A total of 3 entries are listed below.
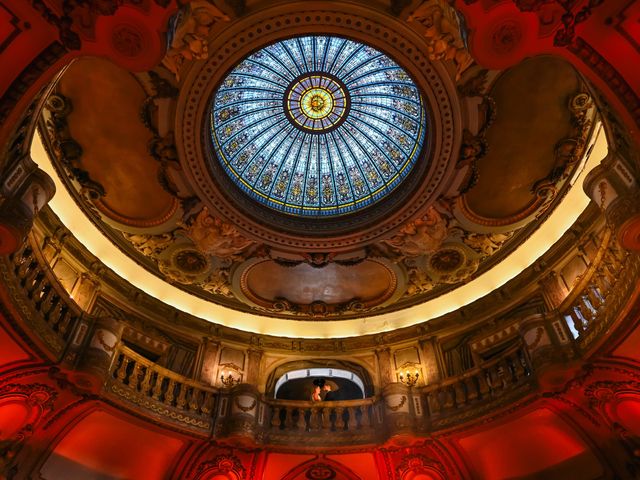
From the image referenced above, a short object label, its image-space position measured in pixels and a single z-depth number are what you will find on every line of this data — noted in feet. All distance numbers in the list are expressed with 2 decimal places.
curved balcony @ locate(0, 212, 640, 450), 29.40
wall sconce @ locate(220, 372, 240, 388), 42.98
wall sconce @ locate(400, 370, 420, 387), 43.45
